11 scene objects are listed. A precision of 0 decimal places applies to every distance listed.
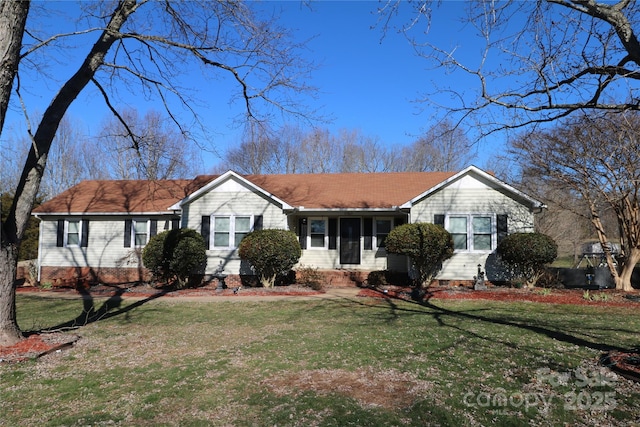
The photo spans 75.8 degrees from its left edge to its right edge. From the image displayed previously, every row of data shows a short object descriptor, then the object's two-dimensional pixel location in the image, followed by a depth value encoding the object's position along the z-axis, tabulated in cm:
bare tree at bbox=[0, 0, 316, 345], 639
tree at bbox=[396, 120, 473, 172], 3572
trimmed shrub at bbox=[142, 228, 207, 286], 1502
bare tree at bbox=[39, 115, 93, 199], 3416
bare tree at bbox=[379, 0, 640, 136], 490
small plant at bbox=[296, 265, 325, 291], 1575
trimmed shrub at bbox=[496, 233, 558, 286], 1383
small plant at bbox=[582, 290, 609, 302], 1237
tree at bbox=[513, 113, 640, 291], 1291
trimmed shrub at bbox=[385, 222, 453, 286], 1408
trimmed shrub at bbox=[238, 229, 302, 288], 1451
